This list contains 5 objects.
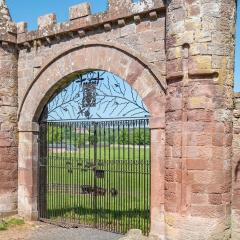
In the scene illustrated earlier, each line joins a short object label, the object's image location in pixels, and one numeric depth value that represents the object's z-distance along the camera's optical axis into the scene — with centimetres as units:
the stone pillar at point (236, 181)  627
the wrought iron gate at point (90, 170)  809
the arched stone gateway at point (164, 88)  611
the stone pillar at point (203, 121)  606
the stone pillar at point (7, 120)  931
